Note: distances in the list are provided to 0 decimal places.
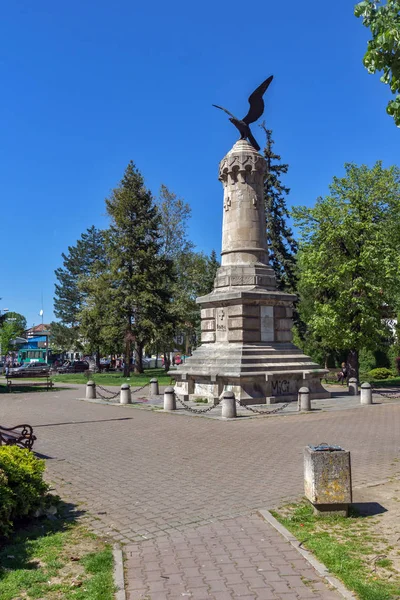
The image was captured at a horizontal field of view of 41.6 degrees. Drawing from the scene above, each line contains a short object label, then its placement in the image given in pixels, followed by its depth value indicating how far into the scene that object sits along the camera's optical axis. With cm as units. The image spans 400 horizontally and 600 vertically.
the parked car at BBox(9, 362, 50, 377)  5073
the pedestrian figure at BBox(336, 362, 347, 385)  3385
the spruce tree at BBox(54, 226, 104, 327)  7650
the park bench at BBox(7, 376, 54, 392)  3010
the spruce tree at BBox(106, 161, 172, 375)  4022
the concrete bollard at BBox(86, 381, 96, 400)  2348
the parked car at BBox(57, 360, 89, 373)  5968
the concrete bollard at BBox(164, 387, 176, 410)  1755
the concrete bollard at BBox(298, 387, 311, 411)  1686
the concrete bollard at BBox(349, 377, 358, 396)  2325
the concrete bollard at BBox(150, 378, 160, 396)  2388
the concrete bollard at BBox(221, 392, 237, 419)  1538
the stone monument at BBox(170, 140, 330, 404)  1862
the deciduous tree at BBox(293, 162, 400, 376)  2586
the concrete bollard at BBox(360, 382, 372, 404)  1920
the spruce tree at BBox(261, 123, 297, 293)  3744
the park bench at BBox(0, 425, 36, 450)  874
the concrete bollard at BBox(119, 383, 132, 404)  2058
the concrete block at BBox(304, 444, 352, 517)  622
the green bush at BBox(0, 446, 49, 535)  556
